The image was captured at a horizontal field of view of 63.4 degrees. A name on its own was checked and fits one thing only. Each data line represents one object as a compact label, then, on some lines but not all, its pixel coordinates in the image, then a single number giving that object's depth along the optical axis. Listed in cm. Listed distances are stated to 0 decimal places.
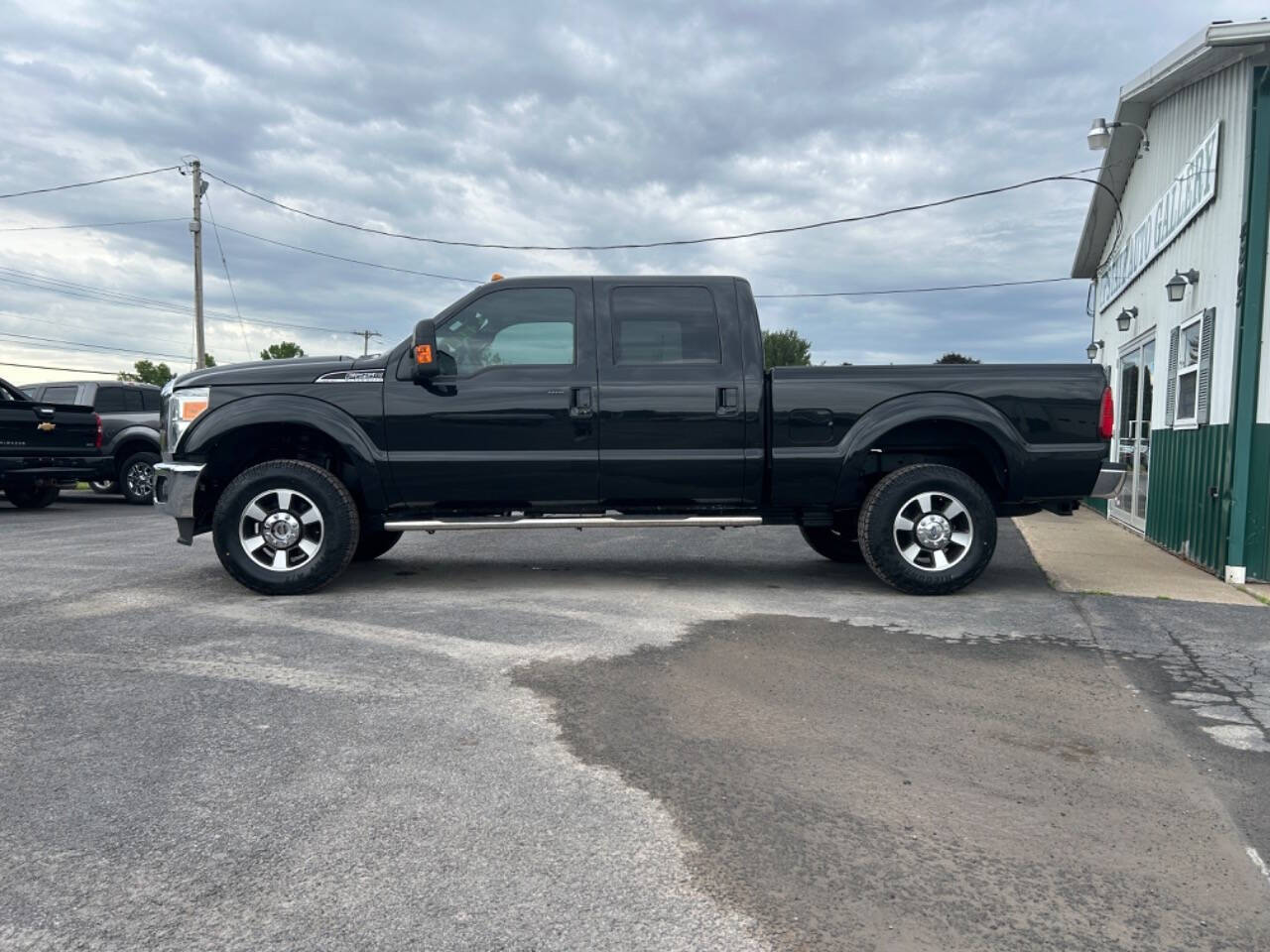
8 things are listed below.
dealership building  779
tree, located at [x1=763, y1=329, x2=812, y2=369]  7157
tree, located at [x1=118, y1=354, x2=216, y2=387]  7206
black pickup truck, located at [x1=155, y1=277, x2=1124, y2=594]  671
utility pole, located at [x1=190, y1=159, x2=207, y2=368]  3139
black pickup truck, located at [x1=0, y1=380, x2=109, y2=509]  1301
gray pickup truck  1539
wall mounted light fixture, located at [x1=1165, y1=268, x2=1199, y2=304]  938
